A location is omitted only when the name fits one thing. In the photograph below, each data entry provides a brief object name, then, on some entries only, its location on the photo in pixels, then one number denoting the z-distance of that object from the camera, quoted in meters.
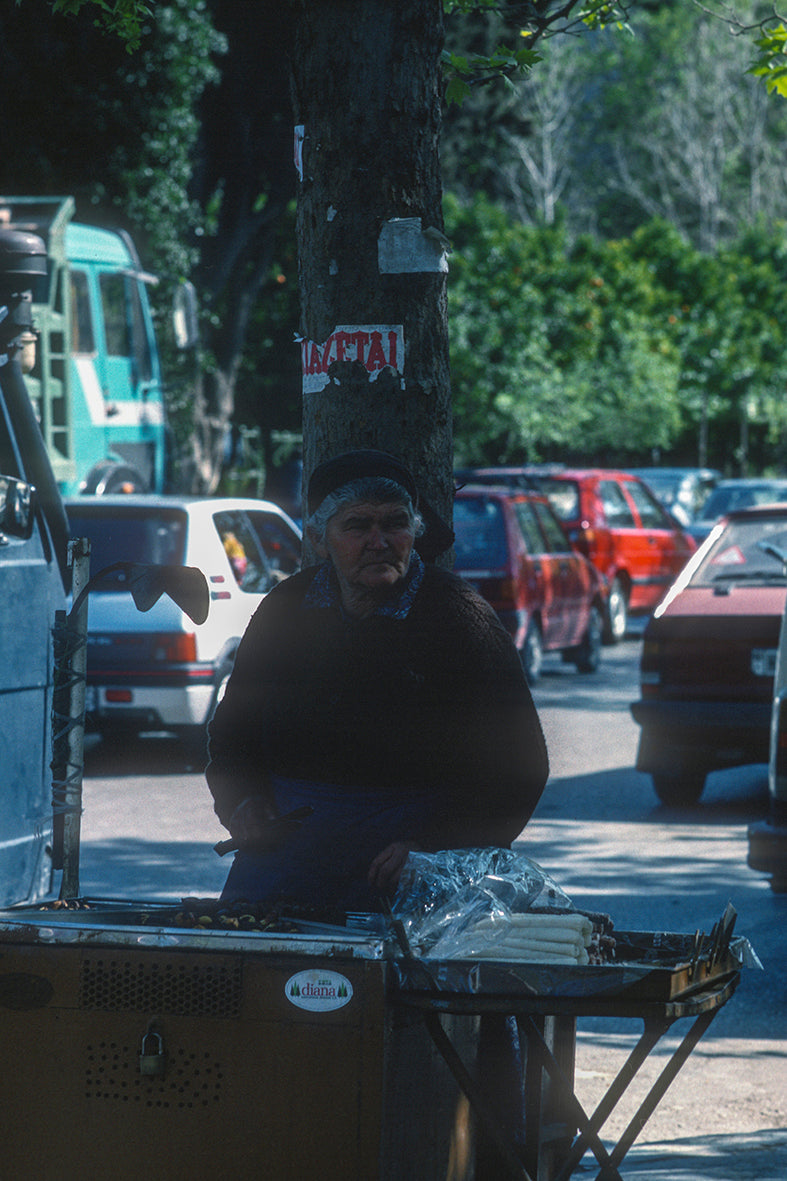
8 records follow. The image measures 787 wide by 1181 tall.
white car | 21.81
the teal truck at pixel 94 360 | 28.55
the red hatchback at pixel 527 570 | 29.55
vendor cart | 5.76
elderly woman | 6.93
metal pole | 7.67
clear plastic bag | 6.18
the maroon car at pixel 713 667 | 19.22
